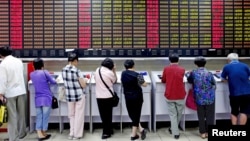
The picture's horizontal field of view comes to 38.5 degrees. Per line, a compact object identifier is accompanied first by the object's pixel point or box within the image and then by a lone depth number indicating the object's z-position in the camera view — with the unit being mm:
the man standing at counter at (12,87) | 5273
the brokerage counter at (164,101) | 6094
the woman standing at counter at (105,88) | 5637
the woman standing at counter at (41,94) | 5605
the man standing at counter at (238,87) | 5660
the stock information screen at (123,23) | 6320
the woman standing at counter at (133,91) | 5480
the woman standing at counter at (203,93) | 5668
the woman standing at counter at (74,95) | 5555
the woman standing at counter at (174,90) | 5672
